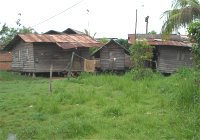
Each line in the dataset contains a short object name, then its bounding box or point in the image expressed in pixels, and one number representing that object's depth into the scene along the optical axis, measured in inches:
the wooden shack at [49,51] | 693.1
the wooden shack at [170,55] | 702.3
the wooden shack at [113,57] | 734.2
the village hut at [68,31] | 820.7
